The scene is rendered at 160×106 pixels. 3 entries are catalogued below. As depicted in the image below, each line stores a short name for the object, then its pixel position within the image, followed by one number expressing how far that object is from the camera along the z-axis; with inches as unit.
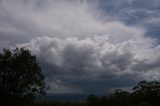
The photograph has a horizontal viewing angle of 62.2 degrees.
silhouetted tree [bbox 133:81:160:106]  1196.1
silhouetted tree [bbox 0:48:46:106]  850.4
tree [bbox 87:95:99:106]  1268.6
